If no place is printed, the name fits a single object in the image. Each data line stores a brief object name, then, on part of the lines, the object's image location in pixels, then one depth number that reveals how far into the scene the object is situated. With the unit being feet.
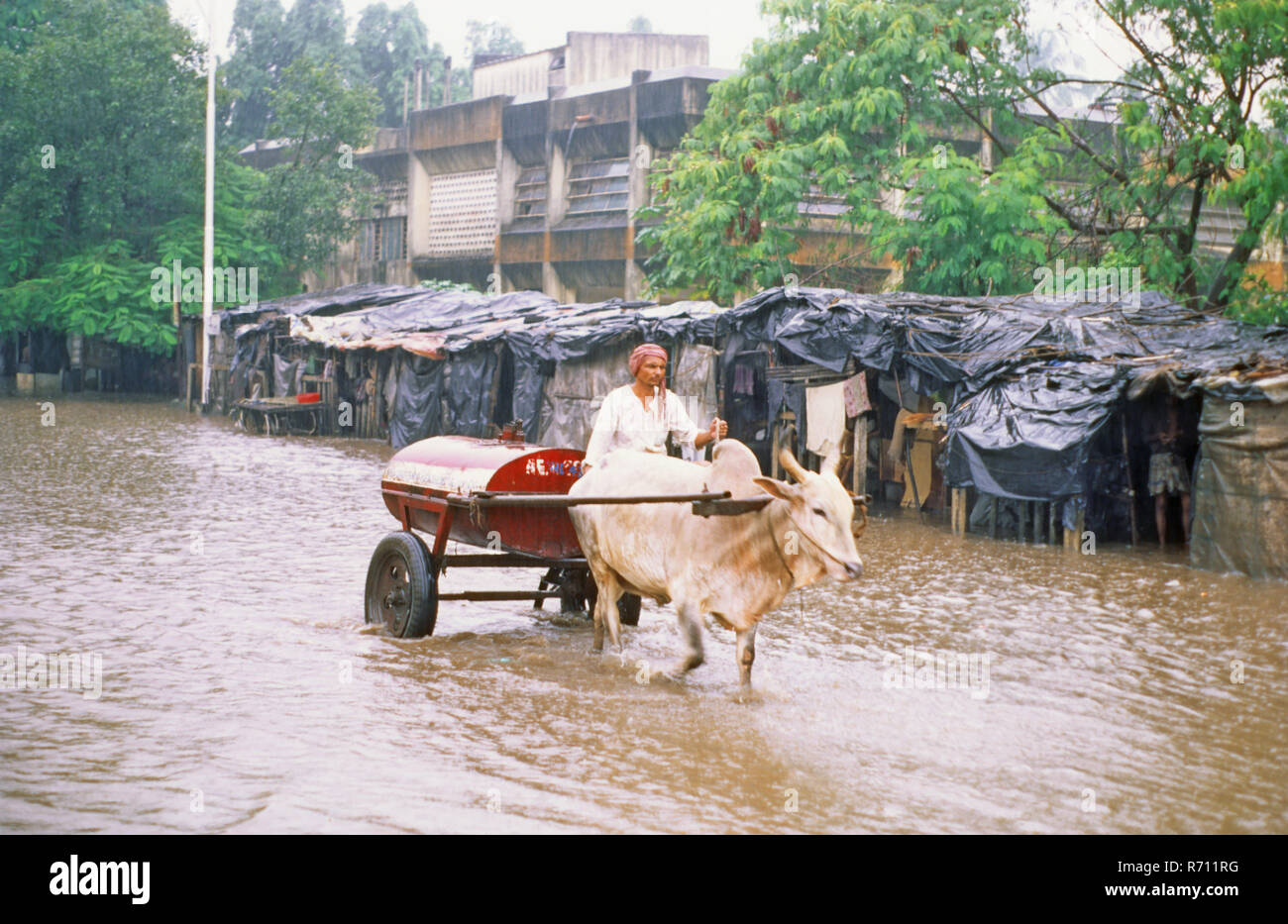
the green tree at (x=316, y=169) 135.13
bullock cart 26.27
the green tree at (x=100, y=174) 124.06
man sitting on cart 26.13
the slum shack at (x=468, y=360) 69.10
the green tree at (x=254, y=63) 174.19
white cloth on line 57.31
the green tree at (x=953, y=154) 58.65
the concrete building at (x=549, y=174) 108.58
